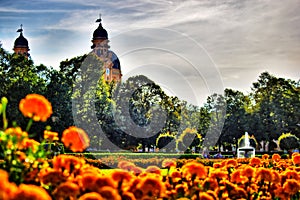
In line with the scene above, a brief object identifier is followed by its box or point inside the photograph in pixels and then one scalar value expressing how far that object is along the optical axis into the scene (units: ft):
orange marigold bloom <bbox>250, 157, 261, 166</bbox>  23.25
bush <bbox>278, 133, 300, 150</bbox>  121.19
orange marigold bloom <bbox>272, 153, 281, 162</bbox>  30.94
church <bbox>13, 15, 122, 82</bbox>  219.00
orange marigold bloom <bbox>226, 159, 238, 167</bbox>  21.46
